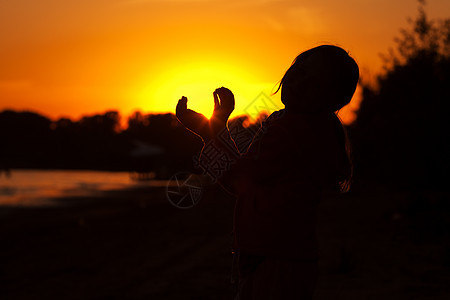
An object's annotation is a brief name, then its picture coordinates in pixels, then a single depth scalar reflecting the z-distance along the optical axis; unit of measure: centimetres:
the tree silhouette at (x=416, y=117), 1477
